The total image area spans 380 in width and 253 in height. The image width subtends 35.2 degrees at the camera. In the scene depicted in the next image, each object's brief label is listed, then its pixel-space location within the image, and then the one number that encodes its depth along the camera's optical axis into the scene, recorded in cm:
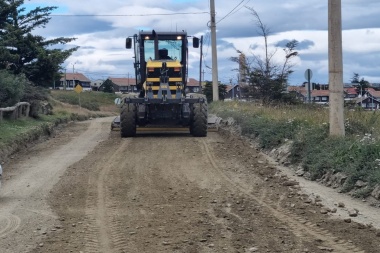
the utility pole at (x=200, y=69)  2397
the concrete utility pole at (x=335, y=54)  1394
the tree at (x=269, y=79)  3278
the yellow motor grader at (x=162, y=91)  2100
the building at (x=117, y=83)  11034
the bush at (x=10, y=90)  2566
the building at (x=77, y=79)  12129
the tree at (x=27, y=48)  3503
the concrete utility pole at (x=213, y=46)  3856
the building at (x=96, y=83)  13016
